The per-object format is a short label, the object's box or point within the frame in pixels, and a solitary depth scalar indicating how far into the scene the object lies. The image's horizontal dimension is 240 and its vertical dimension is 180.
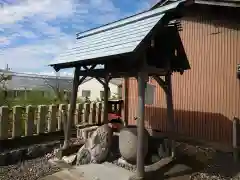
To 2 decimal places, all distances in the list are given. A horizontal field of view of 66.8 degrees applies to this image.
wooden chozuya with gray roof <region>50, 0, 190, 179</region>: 3.84
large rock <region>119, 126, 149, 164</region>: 4.53
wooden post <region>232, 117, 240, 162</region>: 4.94
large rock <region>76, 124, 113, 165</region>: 4.82
